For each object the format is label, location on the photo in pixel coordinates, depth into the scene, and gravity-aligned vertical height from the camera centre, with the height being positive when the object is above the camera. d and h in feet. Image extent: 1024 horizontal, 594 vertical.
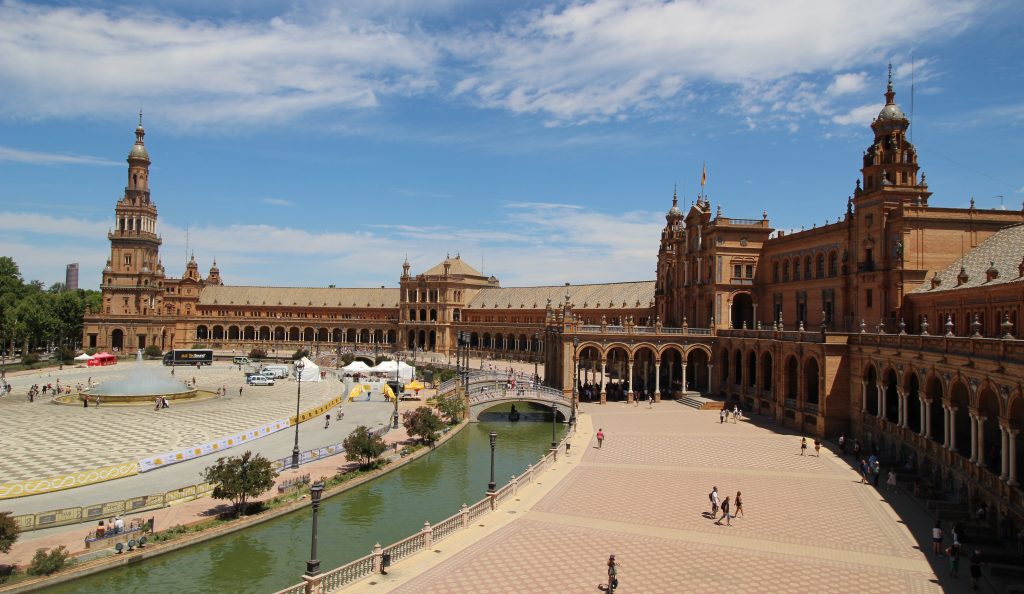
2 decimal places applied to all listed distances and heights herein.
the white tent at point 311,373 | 281.95 -17.36
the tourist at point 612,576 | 69.36 -23.72
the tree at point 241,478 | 102.73 -22.26
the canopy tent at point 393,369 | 258.02 -14.17
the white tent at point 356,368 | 265.07 -14.09
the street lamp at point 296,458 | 132.36 -24.20
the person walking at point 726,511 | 93.27 -22.97
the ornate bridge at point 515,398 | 201.13 -18.36
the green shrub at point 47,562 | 79.30 -27.06
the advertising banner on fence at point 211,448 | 129.29 -24.50
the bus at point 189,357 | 353.51 -14.79
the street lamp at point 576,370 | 198.41 -10.02
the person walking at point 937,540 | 83.46 -23.56
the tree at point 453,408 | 187.32 -20.10
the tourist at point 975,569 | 72.64 -23.25
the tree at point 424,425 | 160.25 -21.16
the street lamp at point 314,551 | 70.38 -22.09
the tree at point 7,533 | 77.25 -23.07
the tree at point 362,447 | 133.49 -22.19
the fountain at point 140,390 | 215.31 -20.01
